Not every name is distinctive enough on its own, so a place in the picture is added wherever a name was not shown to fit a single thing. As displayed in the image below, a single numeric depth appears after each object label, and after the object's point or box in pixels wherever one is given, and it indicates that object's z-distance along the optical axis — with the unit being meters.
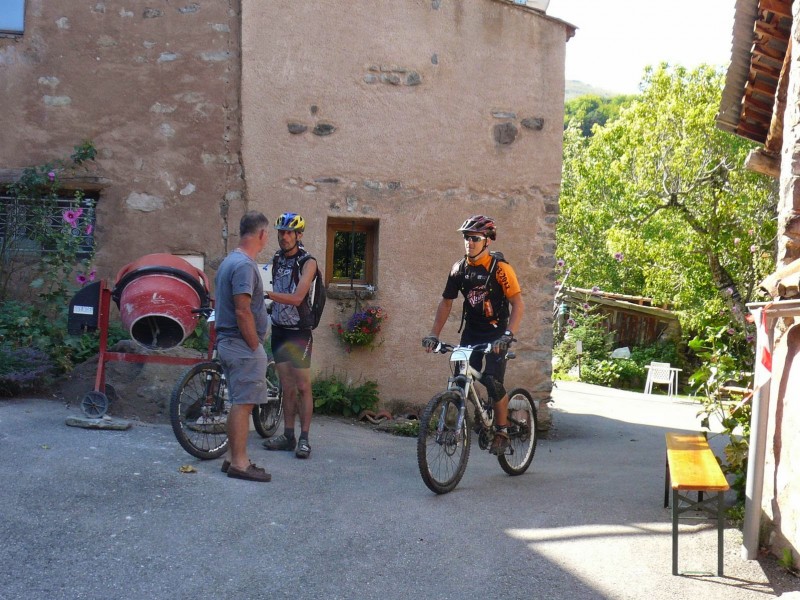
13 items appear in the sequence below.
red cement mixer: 6.75
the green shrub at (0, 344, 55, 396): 7.30
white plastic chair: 21.47
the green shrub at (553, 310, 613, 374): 22.83
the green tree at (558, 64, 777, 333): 18.61
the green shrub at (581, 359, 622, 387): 22.17
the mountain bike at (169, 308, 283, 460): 5.76
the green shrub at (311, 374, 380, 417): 8.76
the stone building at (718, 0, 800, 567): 4.45
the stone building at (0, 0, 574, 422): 8.81
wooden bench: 4.36
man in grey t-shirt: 5.45
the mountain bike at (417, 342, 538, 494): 5.50
